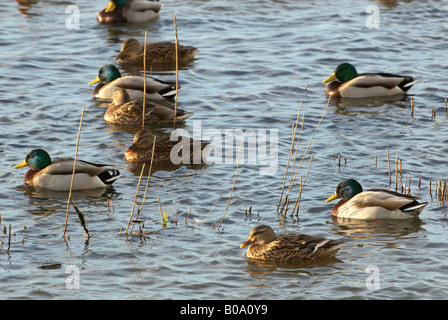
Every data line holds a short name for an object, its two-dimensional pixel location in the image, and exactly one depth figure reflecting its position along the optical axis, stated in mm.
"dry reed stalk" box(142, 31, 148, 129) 13308
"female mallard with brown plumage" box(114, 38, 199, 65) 17625
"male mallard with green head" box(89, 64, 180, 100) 15352
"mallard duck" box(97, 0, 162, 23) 20391
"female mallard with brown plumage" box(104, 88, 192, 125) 14297
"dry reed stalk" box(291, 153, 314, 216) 10289
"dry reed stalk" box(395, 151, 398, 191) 11062
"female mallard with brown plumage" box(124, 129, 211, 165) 12562
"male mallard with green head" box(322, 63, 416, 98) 15656
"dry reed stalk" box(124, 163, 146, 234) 9511
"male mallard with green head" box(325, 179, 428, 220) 10281
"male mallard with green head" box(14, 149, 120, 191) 11367
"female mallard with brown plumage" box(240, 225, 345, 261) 9047
